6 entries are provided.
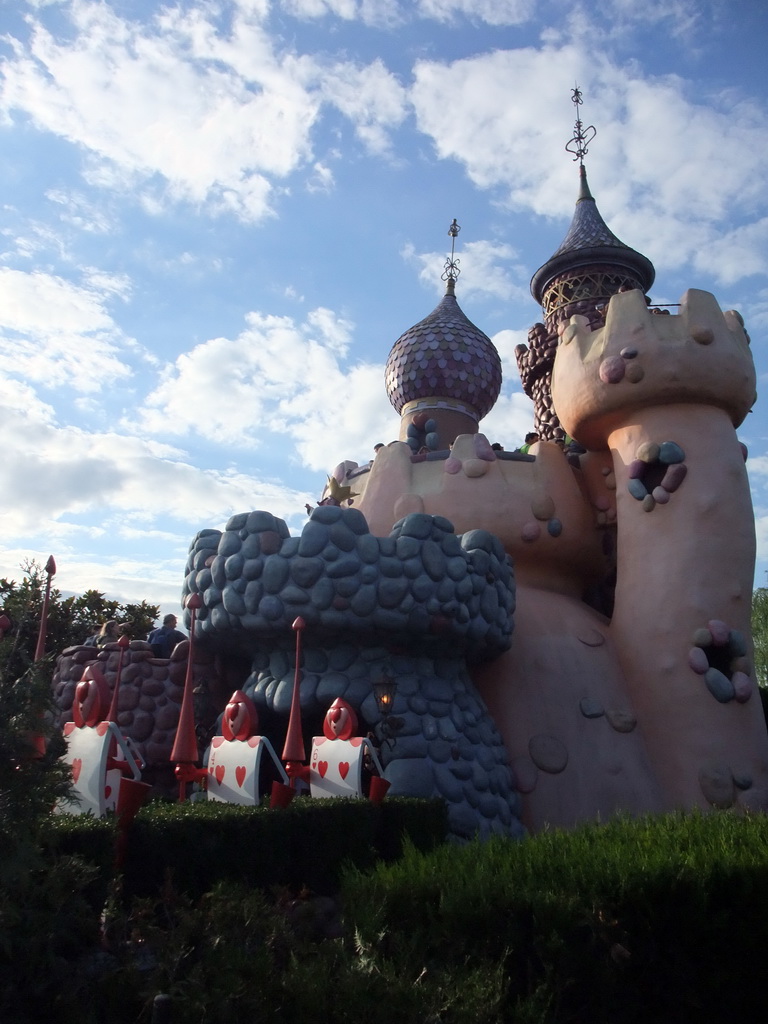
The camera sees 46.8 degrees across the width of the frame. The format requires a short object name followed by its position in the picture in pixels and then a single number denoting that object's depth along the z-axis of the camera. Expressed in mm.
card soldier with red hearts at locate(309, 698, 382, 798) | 7333
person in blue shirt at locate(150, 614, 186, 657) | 10438
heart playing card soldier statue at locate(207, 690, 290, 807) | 6844
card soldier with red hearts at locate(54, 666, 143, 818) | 6078
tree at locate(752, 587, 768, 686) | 19375
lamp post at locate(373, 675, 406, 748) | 7801
